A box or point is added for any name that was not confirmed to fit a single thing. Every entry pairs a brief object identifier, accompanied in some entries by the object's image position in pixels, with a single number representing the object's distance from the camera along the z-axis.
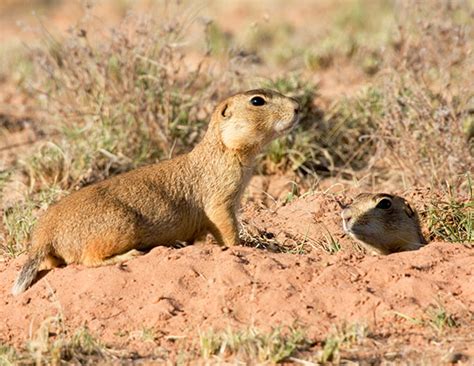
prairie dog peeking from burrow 12.52
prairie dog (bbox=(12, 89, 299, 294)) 11.23
